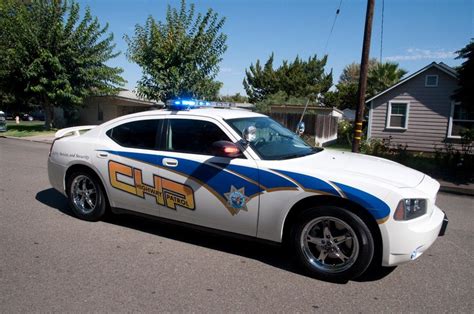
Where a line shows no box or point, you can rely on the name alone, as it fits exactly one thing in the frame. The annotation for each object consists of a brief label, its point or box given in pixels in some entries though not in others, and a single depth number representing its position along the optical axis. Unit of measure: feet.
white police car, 11.31
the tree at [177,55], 55.16
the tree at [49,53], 70.95
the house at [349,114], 128.16
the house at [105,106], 95.61
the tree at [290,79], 141.90
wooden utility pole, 34.37
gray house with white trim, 55.72
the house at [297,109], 88.17
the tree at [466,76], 31.90
